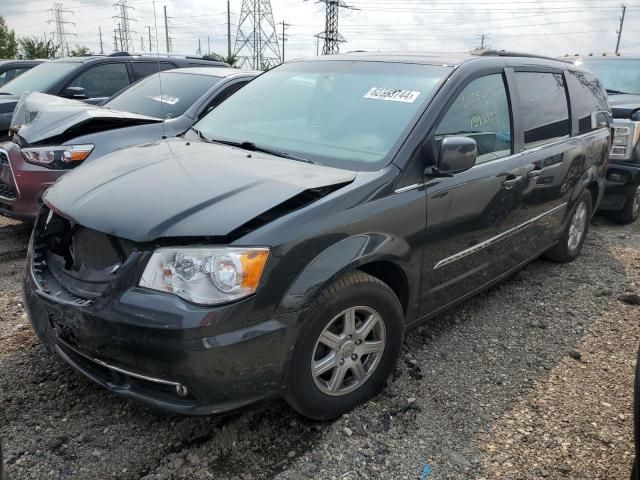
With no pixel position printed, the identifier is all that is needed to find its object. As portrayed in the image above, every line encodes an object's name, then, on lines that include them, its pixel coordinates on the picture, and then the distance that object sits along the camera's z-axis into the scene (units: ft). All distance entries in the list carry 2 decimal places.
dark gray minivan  7.08
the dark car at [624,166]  20.53
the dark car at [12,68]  34.14
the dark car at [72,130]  14.92
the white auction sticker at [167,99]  18.39
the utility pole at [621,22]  207.21
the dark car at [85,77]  22.85
